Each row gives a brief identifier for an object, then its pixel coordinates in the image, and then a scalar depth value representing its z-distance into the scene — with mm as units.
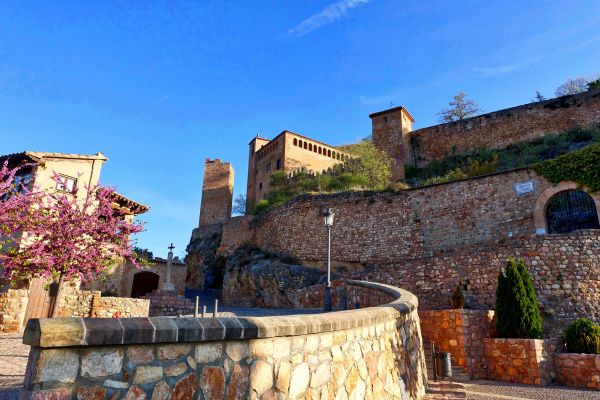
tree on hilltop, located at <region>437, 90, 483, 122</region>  42188
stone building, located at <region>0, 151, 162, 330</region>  14148
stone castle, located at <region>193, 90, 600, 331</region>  12781
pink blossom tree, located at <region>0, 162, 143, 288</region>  10609
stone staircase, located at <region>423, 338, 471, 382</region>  8859
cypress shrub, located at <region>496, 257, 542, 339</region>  10172
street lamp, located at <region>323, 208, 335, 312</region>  11516
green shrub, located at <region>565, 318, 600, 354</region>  9391
